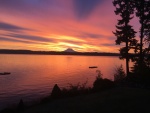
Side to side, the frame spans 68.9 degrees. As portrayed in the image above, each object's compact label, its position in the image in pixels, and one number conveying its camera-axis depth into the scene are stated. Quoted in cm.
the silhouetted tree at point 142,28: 1617
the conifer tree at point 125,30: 1725
